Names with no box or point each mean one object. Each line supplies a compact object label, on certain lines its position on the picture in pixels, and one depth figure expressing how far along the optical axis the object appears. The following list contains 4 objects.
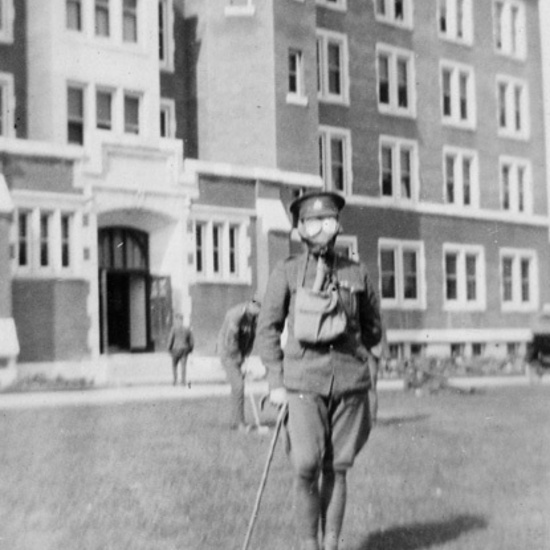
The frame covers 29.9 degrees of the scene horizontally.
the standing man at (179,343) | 23.12
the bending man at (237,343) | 12.86
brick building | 24.83
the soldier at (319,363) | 5.80
